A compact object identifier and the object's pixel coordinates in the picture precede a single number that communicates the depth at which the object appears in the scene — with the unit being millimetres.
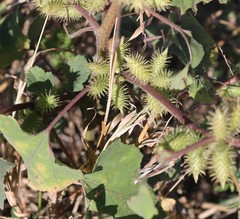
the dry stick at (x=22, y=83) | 638
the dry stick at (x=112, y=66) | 559
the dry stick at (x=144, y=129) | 596
